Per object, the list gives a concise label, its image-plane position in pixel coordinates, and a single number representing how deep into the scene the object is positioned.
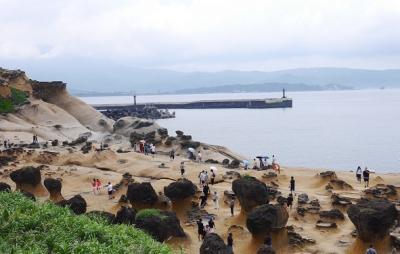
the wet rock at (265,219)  25.14
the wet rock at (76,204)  27.61
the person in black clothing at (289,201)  31.09
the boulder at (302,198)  32.00
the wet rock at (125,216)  25.72
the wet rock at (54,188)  33.53
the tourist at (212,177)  37.75
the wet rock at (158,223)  24.52
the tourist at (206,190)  32.94
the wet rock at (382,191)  34.12
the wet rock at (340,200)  31.11
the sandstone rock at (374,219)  23.86
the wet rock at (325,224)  27.92
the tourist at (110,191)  34.66
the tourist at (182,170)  39.28
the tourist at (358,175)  40.72
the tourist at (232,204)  30.21
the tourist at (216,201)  31.96
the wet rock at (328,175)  39.72
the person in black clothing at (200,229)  26.80
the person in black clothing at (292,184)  35.09
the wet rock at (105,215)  24.11
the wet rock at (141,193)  29.83
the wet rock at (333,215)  28.91
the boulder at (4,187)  30.62
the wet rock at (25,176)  34.94
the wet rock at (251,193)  28.69
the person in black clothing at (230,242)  23.05
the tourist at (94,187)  35.85
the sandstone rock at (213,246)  21.67
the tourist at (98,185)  36.09
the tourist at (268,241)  24.15
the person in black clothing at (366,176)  38.34
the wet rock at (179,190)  30.44
